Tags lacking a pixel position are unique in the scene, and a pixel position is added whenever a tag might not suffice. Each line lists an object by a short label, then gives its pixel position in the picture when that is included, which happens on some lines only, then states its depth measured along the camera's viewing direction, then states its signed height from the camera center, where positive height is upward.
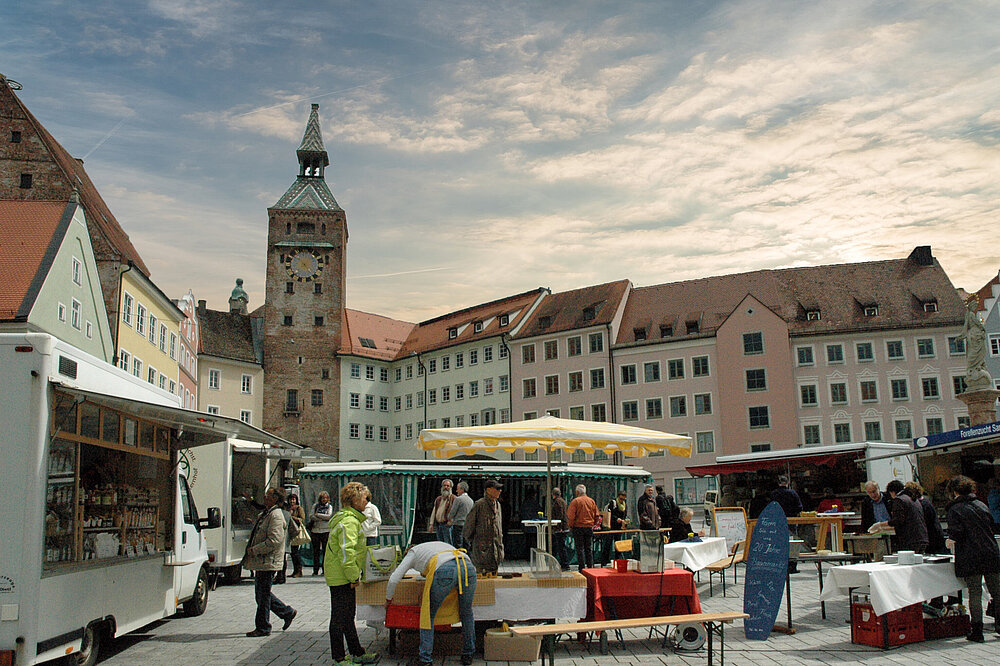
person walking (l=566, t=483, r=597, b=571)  17.06 -0.73
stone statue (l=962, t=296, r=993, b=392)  21.98 +2.83
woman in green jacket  8.95 -0.79
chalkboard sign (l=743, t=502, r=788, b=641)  9.80 -1.01
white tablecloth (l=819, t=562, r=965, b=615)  9.38 -1.15
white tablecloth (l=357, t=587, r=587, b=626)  9.60 -1.29
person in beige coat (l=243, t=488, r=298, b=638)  10.98 -0.79
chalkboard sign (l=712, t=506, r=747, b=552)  18.69 -0.95
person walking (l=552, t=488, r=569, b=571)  19.02 -0.91
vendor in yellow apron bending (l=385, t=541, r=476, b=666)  8.93 -0.95
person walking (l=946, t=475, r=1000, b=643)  9.70 -0.85
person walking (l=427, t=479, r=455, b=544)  18.31 -0.53
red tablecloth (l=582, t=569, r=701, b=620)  10.13 -1.23
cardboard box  9.11 -1.63
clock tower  65.50 +12.81
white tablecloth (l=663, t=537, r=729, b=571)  12.88 -1.06
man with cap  10.67 -0.55
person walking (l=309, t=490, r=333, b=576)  19.53 -0.70
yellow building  38.50 +7.71
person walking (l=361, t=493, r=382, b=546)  16.09 -0.57
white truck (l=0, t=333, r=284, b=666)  7.43 -0.05
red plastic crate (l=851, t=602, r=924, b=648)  9.59 -1.63
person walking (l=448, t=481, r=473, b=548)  17.36 -0.41
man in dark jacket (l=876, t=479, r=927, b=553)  11.18 -0.63
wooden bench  8.49 -1.38
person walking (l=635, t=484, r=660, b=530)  18.42 -0.64
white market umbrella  11.79 +0.62
